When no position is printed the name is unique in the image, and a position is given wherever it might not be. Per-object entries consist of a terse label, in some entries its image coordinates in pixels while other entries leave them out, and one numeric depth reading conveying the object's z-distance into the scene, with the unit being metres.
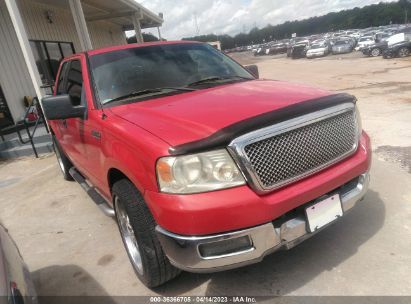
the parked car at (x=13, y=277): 1.58
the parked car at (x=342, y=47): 34.66
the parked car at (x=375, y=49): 26.25
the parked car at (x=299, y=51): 38.81
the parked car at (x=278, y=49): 56.91
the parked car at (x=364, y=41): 31.36
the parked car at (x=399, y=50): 22.17
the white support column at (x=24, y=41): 6.84
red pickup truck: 2.02
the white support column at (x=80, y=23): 9.84
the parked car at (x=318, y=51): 35.50
